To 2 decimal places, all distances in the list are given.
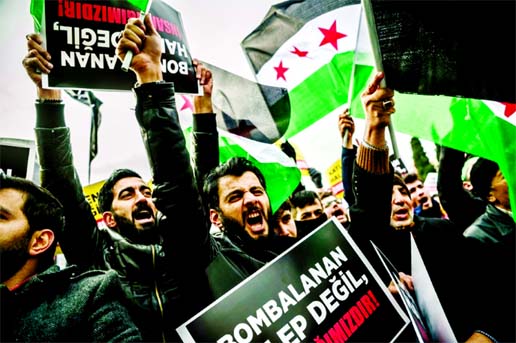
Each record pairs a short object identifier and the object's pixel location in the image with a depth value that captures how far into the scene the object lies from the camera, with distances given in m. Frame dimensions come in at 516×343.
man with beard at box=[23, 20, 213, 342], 1.37
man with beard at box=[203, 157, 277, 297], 1.58
